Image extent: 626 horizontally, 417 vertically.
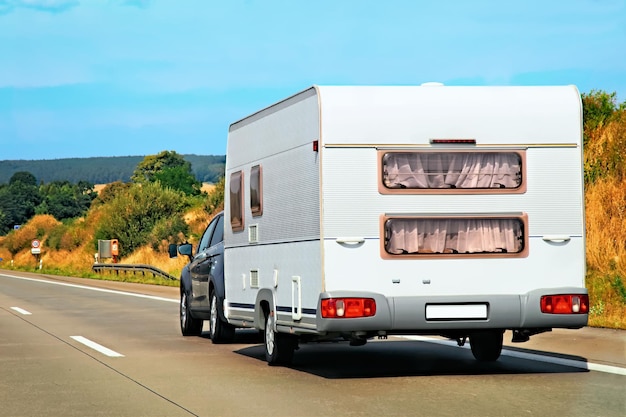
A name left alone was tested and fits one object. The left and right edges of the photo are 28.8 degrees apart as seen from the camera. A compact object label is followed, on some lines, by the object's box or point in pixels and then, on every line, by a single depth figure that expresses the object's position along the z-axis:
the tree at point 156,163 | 174.00
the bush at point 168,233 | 63.06
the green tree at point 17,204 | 167.77
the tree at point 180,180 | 145.69
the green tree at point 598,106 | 33.21
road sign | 87.31
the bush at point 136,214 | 68.81
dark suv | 16.89
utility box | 67.56
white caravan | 11.61
